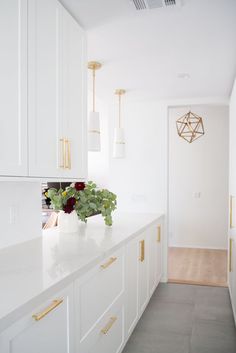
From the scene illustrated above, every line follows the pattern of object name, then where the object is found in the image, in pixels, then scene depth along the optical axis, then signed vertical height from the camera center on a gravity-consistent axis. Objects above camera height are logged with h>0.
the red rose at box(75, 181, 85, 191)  2.52 -0.12
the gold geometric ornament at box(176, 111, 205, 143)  5.63 +0.77
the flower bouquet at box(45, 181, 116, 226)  2.45 -0.23
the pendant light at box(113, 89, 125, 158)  3.66 +0.31
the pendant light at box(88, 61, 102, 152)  2.77 +0.36
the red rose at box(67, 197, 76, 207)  2.44 -0.22
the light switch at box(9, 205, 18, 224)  1.97 -0.26
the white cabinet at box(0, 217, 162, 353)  1.12 -0.67
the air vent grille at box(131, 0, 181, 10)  1.83 +0.95
